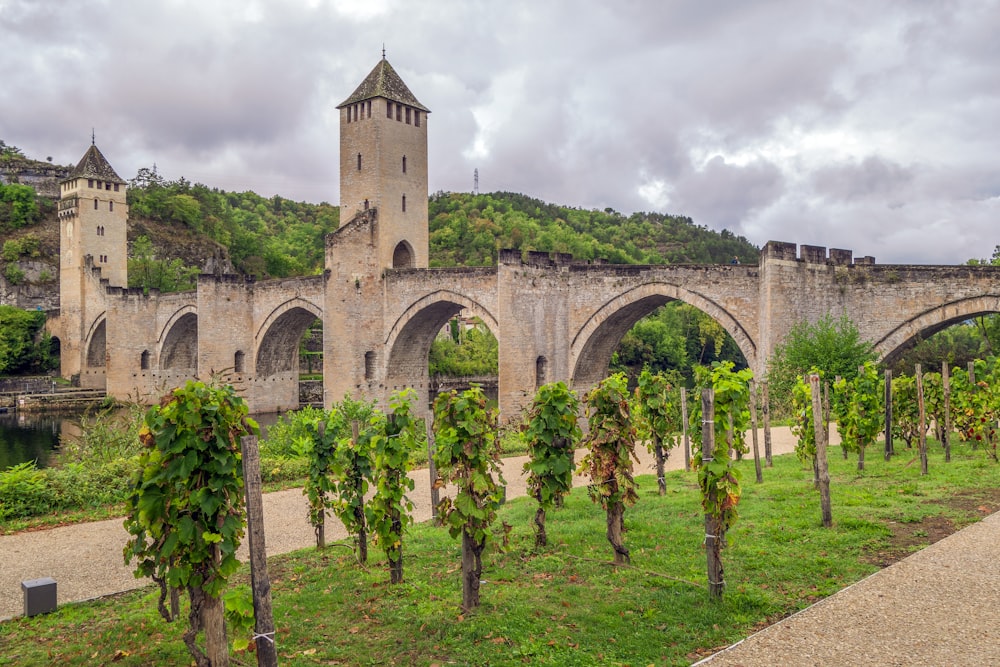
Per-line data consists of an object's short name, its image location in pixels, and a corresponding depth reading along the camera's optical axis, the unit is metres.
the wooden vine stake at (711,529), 6.57
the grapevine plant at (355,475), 8.30
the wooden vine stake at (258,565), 4.79
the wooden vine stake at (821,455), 8.57
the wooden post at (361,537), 8.34
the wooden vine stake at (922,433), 11.41
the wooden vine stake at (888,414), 12.47
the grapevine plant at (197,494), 5.06
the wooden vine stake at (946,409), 12.16
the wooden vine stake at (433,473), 10.38
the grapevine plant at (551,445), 8.63
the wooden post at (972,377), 13.76
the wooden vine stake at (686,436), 14.28
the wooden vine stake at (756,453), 11.86
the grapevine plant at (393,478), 7.47
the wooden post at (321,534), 9.27
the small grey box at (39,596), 7.29
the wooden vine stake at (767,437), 13.76
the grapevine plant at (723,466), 6.79
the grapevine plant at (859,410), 12.15
